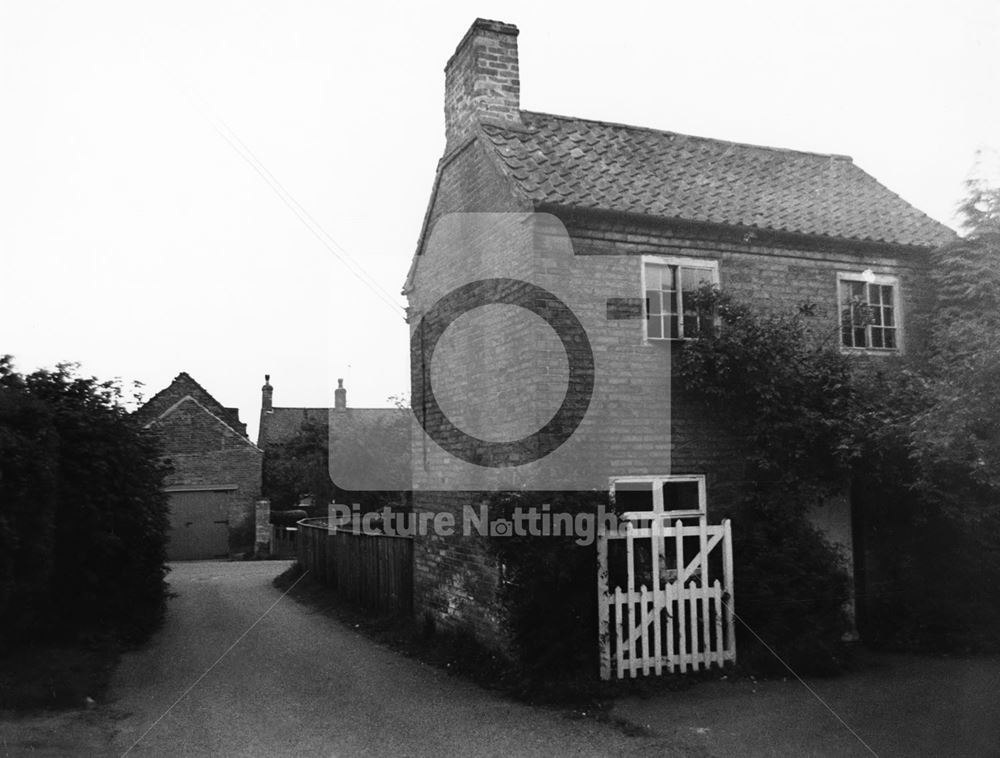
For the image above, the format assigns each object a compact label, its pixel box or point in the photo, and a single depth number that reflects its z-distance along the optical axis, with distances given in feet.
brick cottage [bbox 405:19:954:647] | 36.50
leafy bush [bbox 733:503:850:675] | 33.99
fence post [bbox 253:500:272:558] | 103.81
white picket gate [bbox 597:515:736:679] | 32.45
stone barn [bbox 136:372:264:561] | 103.40
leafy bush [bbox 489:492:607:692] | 32.01
